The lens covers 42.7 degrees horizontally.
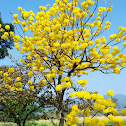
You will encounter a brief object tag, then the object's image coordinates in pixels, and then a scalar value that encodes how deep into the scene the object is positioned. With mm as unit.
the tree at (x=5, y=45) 16700
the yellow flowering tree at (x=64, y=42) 4181
